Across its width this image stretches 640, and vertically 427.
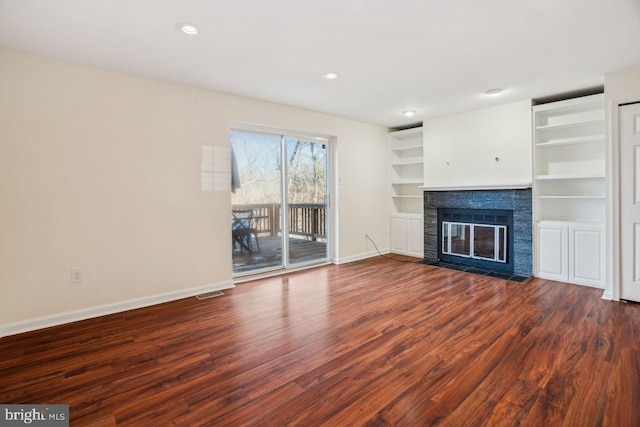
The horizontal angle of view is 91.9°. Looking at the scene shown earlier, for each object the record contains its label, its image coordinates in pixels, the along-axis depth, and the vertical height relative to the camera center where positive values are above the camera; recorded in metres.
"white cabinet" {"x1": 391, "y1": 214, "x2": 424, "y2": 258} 5.54 -0.45
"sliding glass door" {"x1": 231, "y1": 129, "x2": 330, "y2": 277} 4.18 +0.14
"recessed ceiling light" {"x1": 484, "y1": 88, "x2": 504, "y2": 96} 3.76 +1.45
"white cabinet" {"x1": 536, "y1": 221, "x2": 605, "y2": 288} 3.65 -0.55
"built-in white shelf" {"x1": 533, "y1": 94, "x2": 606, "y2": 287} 3.72 +0.25
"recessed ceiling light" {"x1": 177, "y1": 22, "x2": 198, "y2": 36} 2.25 +1.37
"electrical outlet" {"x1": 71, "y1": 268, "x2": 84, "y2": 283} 2.88 -0.58
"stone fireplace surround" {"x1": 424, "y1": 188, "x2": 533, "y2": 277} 4.15 +0.04
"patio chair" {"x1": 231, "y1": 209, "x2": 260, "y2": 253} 4.16 -0.24
